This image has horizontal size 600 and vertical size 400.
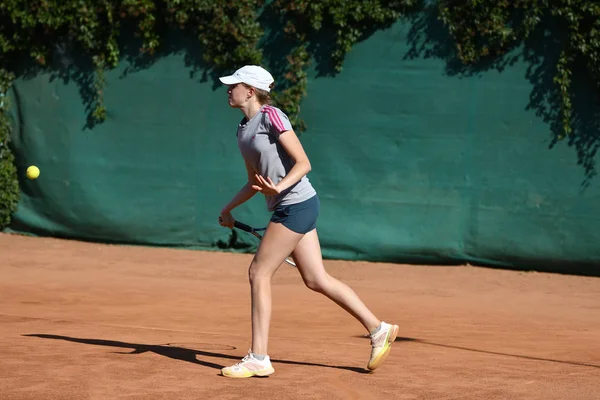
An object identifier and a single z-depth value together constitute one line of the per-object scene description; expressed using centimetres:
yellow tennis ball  1542
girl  984
